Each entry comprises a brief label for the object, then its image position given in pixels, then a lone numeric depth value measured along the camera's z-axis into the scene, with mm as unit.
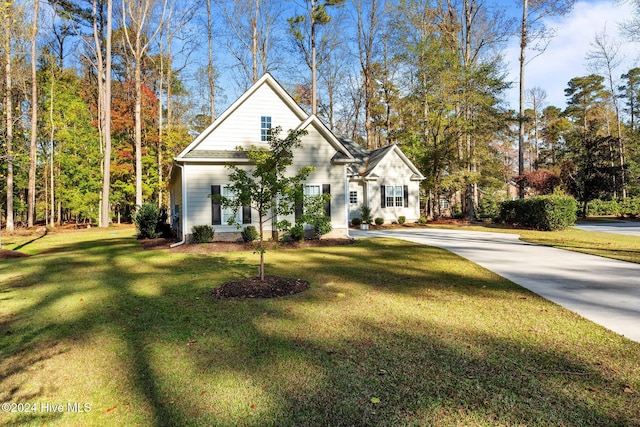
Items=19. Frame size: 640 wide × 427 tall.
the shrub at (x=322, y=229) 13196
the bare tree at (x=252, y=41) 24906
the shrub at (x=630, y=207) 26109
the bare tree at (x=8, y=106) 13125
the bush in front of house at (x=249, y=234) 13164
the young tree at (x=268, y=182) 6480
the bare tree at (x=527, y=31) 21625
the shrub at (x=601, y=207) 28609
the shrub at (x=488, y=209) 24544
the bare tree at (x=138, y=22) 20891
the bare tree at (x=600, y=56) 23559
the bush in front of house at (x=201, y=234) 13000
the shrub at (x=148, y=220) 16125
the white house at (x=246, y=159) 13359
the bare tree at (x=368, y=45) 27484
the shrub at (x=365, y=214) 22641
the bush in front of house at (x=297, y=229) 6410
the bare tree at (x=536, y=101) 42688
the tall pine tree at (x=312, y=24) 23797
